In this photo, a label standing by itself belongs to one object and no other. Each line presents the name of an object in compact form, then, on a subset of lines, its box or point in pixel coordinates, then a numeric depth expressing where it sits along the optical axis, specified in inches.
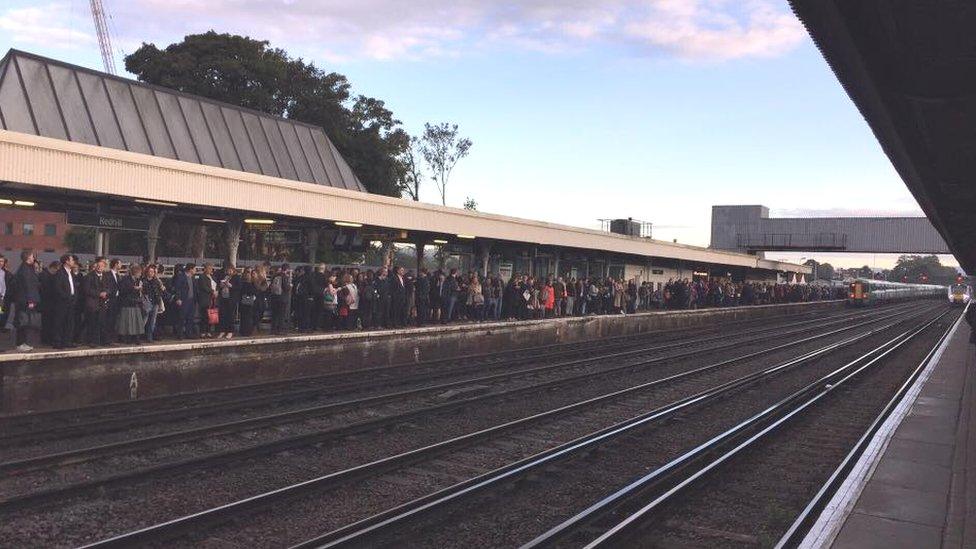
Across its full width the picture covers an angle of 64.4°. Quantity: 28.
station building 550.0
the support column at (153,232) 701.3
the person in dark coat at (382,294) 785.4
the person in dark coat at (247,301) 652.7
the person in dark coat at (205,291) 614.9
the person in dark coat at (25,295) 494.3
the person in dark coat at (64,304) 505.0
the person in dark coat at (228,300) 639.1
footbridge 2829.7
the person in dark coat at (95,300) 521.7
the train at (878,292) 2591.0
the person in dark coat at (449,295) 888.9
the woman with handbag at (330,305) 721.0
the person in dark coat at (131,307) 546.0
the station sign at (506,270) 1192.8
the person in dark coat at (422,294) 845.8
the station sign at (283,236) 953.5
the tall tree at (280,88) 1665.8
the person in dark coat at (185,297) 599.5
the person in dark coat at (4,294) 508.8
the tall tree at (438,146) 2559.1
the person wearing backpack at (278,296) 687.7
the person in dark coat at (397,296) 805.9
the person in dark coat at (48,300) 511.2
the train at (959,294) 2874.0
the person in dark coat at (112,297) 538.0
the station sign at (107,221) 615.2
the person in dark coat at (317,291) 717.3
